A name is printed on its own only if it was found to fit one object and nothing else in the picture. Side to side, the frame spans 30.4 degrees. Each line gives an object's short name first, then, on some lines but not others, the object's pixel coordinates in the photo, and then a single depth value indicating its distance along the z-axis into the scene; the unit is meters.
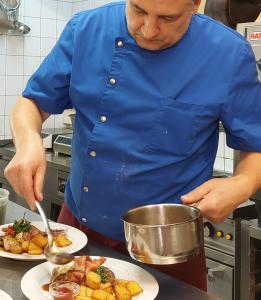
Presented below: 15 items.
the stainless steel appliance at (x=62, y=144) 2.84
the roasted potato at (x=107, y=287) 0.96
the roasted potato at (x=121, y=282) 0.98
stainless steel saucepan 0.89
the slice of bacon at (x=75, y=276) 0.98
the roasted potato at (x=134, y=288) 0.94
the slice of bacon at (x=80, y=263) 1.00
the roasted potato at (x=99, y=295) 0.92
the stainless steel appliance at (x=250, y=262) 1.89
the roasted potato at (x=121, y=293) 0.92
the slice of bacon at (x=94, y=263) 1.01
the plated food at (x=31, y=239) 1.12
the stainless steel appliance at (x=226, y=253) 1.93
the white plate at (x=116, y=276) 0.92
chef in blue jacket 1.16
